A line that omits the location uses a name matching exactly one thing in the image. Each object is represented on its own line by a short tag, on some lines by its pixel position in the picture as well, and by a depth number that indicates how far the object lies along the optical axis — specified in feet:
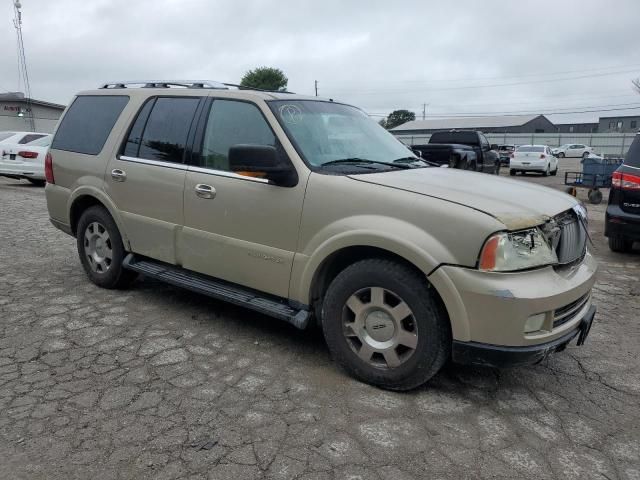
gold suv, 9.66
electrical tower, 104.82
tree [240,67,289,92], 206.39
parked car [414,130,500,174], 47.75
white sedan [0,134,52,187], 45.39
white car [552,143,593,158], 152.35
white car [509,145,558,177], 81.10
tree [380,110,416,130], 356.55
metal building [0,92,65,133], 101.86
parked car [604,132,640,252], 21.18
